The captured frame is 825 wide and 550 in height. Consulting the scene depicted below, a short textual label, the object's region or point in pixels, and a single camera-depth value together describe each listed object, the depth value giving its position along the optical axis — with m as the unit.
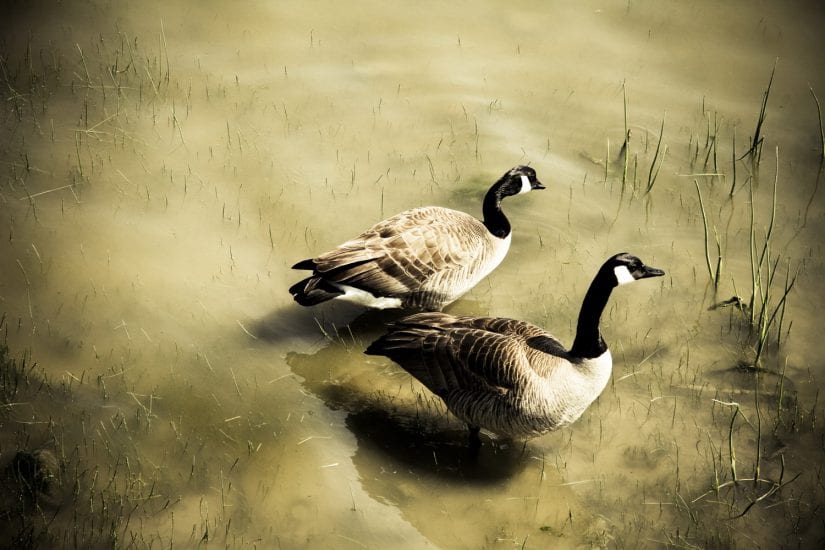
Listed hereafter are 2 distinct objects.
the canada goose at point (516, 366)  6.24
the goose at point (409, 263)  7.27
